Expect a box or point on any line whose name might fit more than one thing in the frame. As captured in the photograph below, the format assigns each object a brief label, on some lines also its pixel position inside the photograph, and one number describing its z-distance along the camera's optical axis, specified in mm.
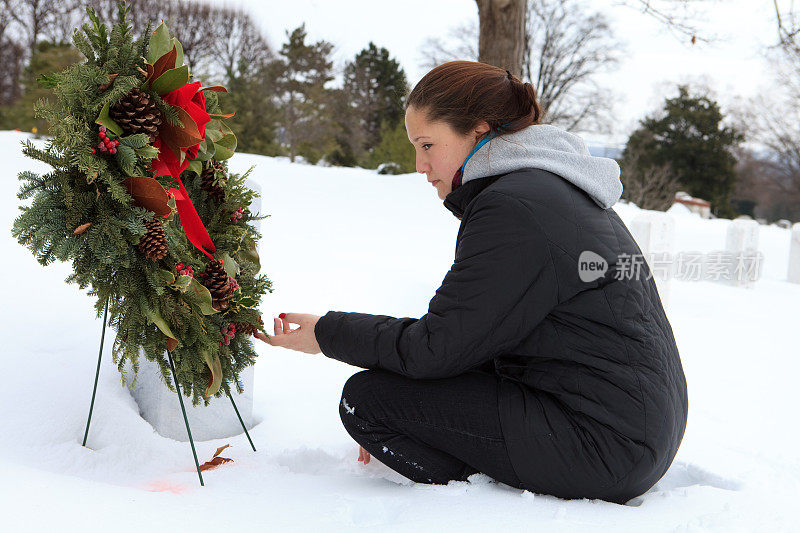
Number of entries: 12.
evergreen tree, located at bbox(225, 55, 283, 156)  18641
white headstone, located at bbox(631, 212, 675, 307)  5605
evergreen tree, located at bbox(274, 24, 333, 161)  22484
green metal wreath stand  1956
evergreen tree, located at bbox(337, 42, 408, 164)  27000
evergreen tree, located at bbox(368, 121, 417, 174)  16130
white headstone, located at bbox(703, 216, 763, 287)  8156
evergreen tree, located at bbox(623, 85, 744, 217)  25141
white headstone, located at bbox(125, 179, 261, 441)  2359
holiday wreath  1758
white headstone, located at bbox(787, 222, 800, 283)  9445
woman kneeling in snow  1644
